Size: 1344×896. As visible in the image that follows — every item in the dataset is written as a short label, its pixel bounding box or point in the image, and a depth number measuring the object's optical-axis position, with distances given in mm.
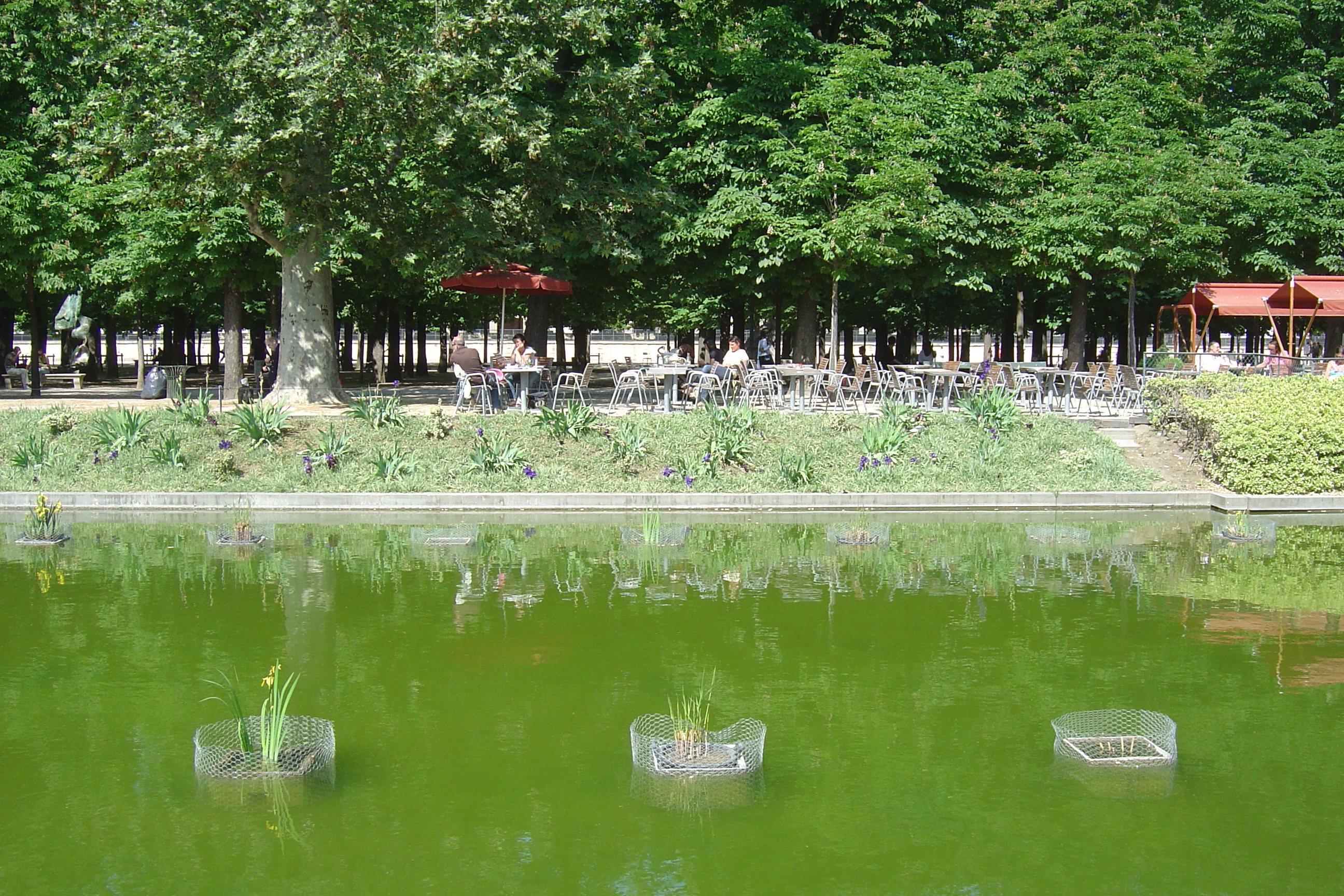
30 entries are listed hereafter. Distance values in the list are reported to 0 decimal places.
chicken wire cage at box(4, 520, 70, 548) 13305
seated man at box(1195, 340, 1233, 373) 25438
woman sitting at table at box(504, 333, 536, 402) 21062
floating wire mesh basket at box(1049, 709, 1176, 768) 7156
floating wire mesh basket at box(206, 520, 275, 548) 13555
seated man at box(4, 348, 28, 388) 31062
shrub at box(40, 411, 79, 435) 18391
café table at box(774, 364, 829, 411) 21562
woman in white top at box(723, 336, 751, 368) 22484
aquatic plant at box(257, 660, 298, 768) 6840
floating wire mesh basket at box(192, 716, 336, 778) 6875
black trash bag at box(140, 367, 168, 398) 26188
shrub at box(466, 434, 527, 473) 17219
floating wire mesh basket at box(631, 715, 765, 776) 6938
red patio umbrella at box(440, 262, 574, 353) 22281
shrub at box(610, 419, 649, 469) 17734
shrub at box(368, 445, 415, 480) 16891
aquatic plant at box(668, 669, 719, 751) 7191
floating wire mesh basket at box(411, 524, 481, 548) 13766
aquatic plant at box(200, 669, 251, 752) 6895
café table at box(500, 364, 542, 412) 20516
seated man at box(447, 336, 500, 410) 20962
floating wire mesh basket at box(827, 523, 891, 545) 13922
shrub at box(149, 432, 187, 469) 16953
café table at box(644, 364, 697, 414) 20453
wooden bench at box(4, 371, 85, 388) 31688
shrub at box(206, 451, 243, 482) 16875
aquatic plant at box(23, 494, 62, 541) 13375
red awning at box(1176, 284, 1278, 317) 30078
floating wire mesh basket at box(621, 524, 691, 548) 13820
